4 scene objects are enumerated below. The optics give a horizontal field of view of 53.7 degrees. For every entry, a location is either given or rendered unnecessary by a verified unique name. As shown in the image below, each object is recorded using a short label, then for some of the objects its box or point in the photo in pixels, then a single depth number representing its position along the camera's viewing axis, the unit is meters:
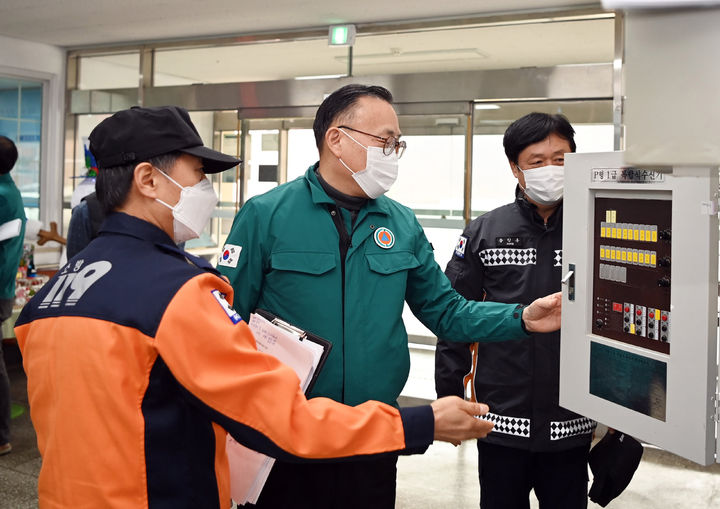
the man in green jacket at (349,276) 1.87
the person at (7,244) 4.09
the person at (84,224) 3.90
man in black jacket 2.20
